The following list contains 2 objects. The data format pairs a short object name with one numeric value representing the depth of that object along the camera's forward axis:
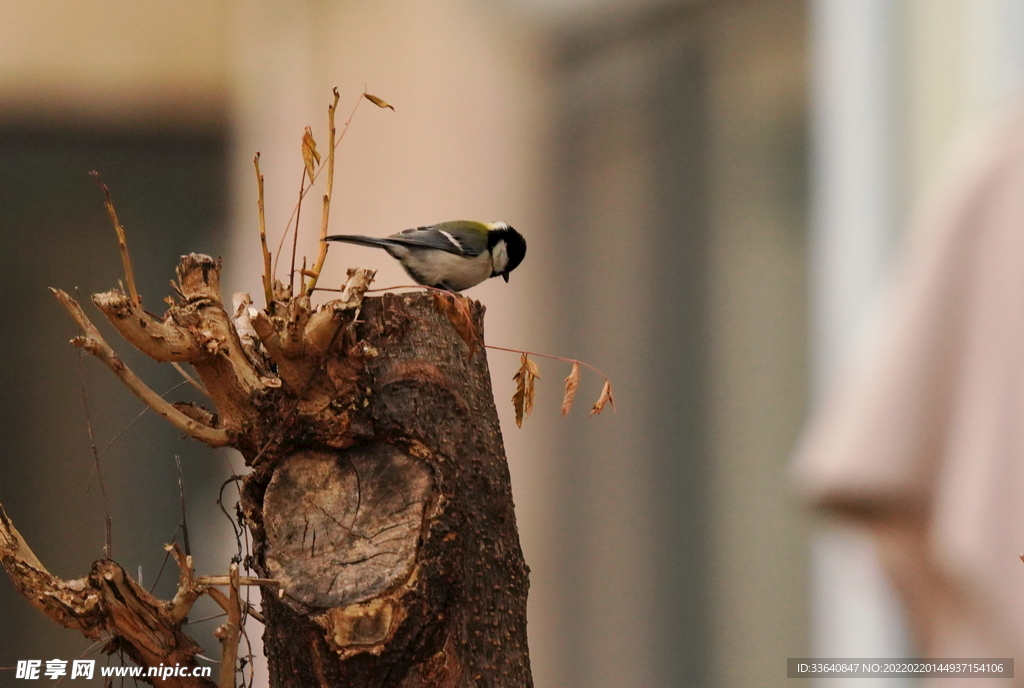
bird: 9.96
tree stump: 9.58
